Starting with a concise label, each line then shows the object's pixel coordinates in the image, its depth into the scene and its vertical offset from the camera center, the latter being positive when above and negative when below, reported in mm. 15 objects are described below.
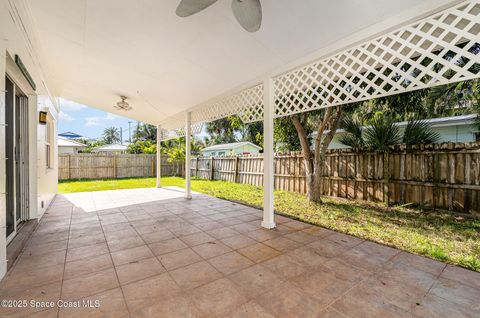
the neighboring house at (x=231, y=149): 20227 +866
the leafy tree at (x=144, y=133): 30072 +3562
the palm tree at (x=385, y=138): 5027 +453
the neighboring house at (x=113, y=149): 19625 +845
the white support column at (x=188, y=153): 6145 +143
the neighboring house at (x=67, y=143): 12473 +896
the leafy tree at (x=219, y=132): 21606 +2851
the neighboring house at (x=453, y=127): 7629 +1096
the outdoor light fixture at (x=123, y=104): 5783 +1443
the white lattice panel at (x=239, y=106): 4281 +1163
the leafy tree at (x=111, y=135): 40500 +4374
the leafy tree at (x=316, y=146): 5605 +316
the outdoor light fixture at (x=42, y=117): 3832 +735
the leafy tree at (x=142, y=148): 15076 +763
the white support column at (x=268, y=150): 3598 +126
